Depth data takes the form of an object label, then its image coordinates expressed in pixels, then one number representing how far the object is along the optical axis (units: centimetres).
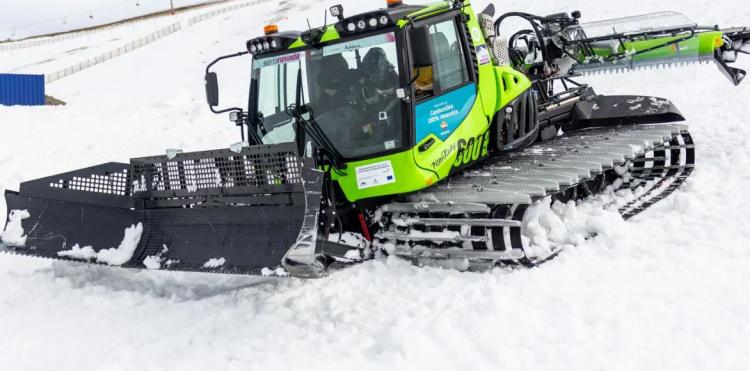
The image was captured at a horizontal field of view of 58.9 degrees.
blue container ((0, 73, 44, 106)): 2191
